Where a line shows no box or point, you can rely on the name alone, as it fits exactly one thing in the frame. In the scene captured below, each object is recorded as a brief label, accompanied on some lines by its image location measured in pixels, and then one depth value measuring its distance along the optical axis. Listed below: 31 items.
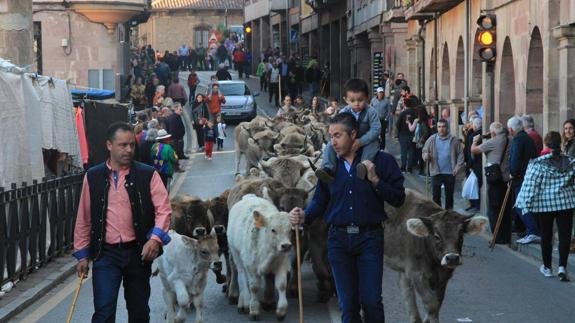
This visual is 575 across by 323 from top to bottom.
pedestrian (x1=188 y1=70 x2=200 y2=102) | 56.19
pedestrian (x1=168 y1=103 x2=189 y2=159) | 32.75
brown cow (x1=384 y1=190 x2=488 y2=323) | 10.09
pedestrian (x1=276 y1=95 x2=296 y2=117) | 32.70
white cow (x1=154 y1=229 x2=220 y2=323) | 11.26
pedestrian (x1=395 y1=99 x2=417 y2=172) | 30.59
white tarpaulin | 15.34
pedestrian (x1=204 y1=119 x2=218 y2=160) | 36.22
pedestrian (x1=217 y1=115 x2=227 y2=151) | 39.56
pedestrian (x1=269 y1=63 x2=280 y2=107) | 57.06
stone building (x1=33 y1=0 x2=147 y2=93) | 43.69
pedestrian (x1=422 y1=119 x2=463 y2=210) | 20.73
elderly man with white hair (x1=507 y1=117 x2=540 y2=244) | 17.50
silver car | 47.91
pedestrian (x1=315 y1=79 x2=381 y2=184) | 9.28
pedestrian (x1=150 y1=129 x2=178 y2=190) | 20.91
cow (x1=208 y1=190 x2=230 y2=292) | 13.19
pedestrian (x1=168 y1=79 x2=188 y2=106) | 49.00
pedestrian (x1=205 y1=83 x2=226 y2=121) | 40.64
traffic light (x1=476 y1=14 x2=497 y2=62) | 22.88
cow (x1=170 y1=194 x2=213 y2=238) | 12.50
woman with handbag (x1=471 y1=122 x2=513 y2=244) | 18.61
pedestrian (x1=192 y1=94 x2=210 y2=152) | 39.10
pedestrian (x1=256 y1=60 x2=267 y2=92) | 62.16
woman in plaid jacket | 14.84
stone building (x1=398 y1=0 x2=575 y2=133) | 20.81
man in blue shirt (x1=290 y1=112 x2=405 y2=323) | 9.04
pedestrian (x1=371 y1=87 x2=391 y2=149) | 35.81
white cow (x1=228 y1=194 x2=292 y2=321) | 11.82
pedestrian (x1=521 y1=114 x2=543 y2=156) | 18.58
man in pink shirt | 8.78
